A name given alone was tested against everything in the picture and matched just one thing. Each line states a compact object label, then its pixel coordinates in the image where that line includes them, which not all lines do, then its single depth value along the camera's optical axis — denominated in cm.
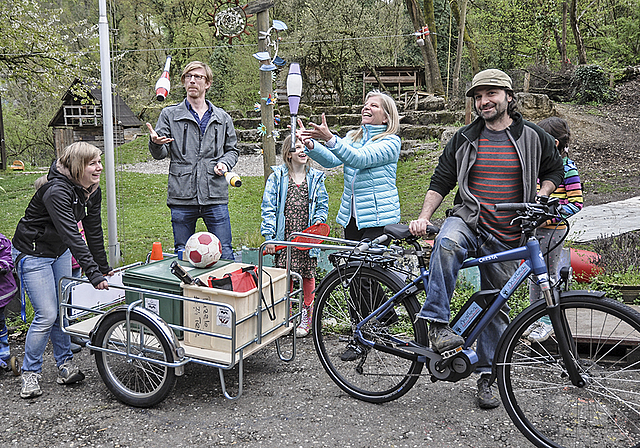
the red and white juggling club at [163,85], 406
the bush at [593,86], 1966
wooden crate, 331
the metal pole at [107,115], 562
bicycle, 282
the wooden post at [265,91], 583
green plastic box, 349
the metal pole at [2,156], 1876
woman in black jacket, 342
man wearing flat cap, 307
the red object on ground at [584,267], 544
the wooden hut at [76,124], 1867
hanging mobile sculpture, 603
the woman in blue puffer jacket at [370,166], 388
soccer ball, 370
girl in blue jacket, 454
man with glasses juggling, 445
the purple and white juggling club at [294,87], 340
